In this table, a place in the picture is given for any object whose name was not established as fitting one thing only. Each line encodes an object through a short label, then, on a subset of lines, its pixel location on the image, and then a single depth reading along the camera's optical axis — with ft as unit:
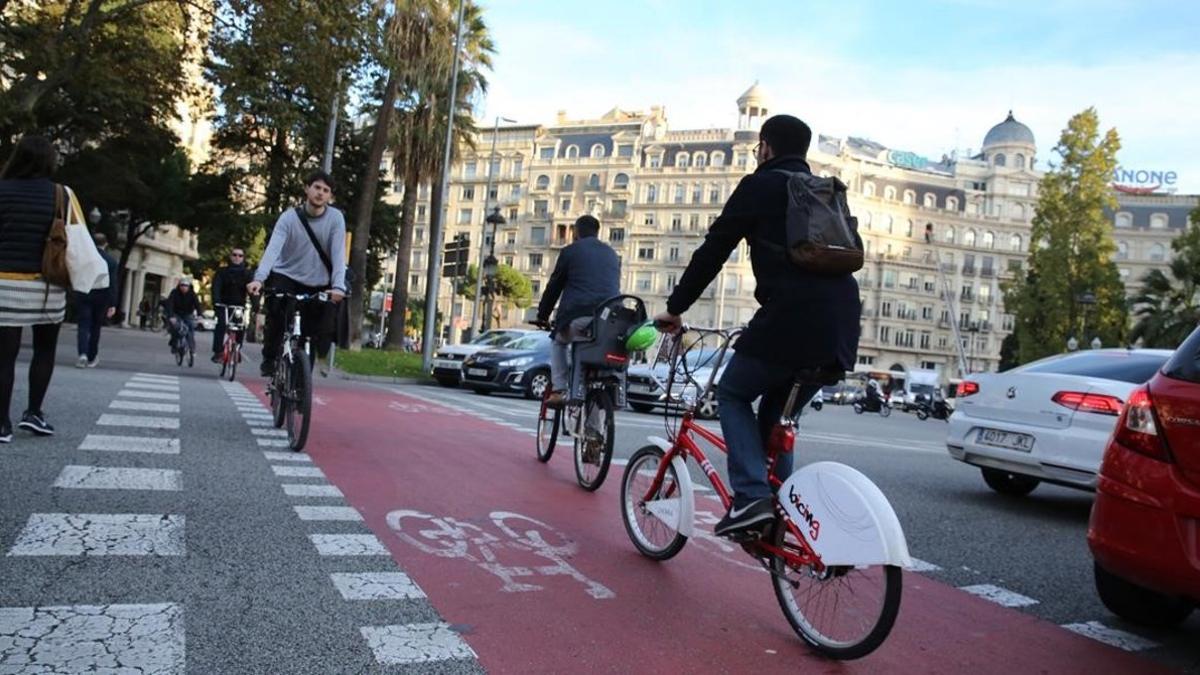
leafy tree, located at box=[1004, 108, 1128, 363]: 176.45
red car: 11.50
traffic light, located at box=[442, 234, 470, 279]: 88.22
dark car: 66.28
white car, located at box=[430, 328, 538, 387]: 71.05
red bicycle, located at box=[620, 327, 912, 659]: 10.53
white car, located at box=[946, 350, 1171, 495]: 23.48
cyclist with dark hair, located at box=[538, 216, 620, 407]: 22.85
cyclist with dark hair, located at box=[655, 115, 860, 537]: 11.91
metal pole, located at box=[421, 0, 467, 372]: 84.48
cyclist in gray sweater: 24.45
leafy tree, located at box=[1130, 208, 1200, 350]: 141.90
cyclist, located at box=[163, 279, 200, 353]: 57.11
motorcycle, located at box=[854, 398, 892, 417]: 144.46
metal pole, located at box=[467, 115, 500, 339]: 127.03
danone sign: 331.36
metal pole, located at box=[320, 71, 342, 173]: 76.54
